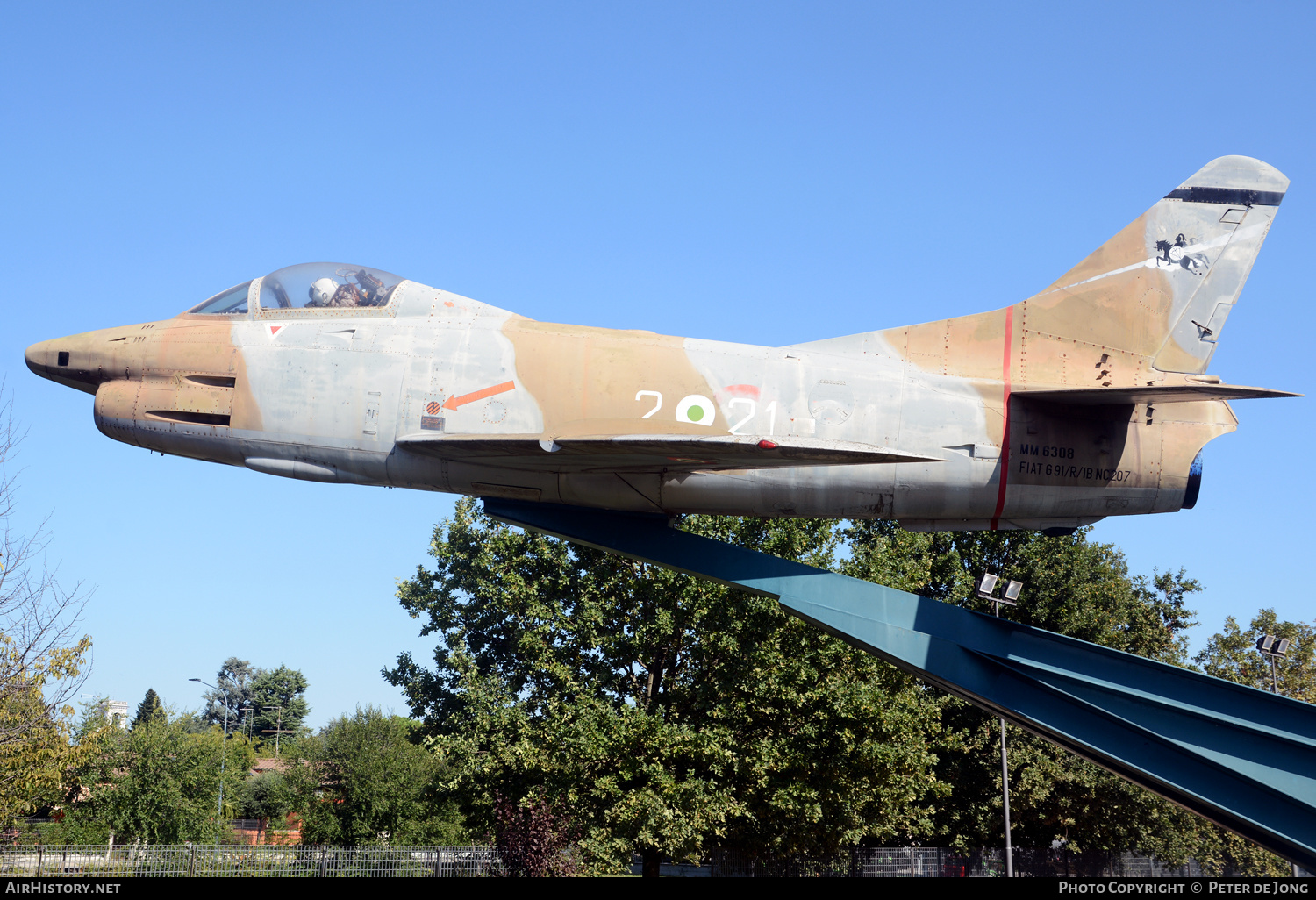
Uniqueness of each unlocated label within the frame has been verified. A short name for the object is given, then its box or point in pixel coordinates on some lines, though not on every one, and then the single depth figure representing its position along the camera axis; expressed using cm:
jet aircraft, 982
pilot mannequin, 1079
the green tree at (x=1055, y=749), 3597
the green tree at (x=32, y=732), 1756
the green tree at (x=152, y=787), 4128
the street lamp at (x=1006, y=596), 1936
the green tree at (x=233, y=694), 14638
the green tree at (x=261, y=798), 6662
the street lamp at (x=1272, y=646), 2942
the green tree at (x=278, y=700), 13988
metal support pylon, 828
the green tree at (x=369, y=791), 3959
